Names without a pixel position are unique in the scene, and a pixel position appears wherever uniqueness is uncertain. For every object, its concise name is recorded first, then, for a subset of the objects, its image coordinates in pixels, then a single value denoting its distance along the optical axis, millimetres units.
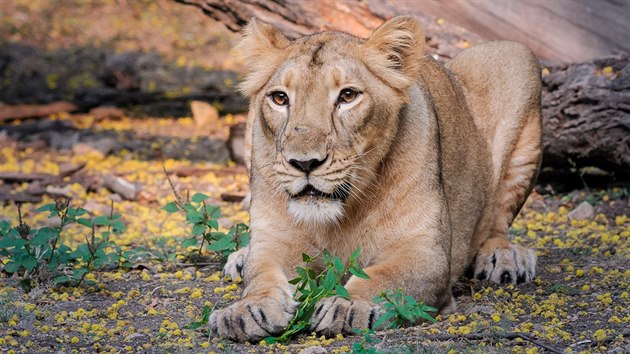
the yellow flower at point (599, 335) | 8570
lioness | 9047
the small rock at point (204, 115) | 23344
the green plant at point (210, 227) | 12008
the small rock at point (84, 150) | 20531
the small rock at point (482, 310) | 10004
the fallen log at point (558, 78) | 14969
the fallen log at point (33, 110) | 23531
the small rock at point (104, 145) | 20734
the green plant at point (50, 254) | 11086
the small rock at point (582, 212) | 15065
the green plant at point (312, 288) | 8867
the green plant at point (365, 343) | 7863
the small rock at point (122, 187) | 17375
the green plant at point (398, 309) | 8687
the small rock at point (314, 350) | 8328
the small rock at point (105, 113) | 24094
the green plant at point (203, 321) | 9516
